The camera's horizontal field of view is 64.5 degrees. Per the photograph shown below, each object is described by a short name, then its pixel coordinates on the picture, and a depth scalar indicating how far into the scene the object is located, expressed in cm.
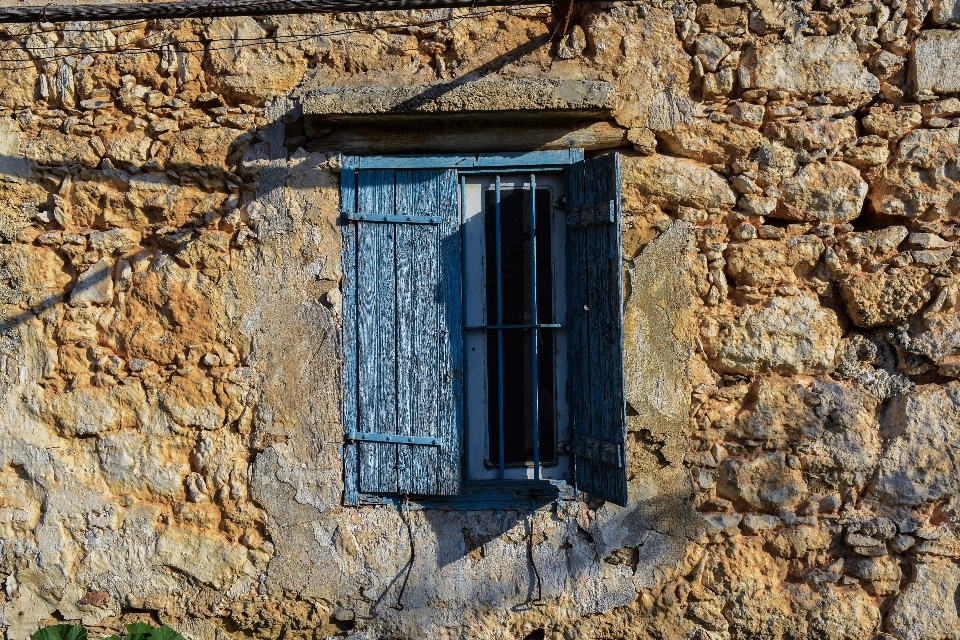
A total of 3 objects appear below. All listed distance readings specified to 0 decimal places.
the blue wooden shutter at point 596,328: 297
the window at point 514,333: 337
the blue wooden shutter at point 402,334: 327
